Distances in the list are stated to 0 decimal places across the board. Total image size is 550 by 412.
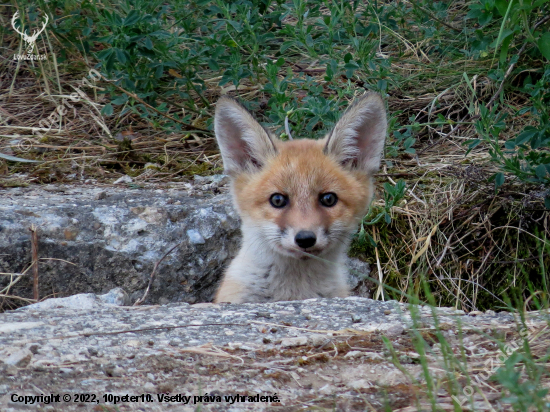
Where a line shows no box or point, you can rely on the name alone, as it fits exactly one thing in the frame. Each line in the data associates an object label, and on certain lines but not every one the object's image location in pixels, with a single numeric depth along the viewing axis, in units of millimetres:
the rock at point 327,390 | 4359
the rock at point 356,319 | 6002
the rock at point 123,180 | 11230
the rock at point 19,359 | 4578
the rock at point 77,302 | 6879
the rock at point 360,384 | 4426
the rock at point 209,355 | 4324
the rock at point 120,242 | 9102
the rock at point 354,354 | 4984
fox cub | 8078
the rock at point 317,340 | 5266
